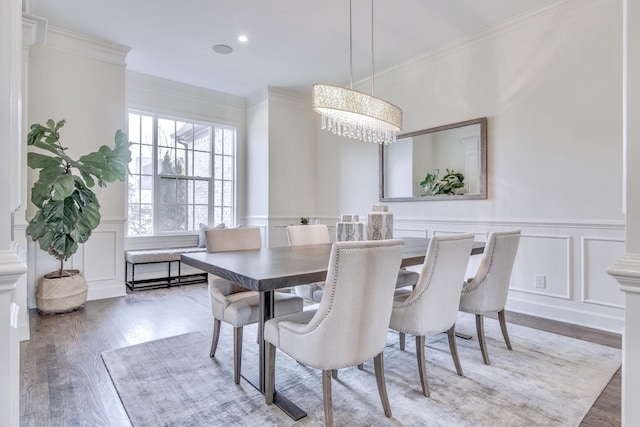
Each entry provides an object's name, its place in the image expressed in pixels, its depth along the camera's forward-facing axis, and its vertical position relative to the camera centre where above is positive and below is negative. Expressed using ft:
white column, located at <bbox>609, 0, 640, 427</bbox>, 2.84 -0.09
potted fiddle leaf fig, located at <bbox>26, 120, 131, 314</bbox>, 10.37 +0.32
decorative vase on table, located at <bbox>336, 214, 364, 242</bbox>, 8.16 -0.35
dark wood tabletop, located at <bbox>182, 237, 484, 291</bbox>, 5.30 -0.88
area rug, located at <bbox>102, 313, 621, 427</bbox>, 5.80 -3.32
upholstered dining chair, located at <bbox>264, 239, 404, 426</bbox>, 4.95 -1.48
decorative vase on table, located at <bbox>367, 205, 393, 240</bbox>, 8.42 -0.22
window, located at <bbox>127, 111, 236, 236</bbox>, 16.58 +2.12
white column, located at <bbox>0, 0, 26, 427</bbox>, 2.80 -0.18
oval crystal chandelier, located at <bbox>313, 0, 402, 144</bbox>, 8.43 +2.66
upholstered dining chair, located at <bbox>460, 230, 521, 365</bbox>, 7.61 -1.43
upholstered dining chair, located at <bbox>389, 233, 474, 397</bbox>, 6.30 -1.46
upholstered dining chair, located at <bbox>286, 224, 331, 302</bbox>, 9.15 -0.67
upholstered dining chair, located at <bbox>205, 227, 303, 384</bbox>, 6.89 -1.79
